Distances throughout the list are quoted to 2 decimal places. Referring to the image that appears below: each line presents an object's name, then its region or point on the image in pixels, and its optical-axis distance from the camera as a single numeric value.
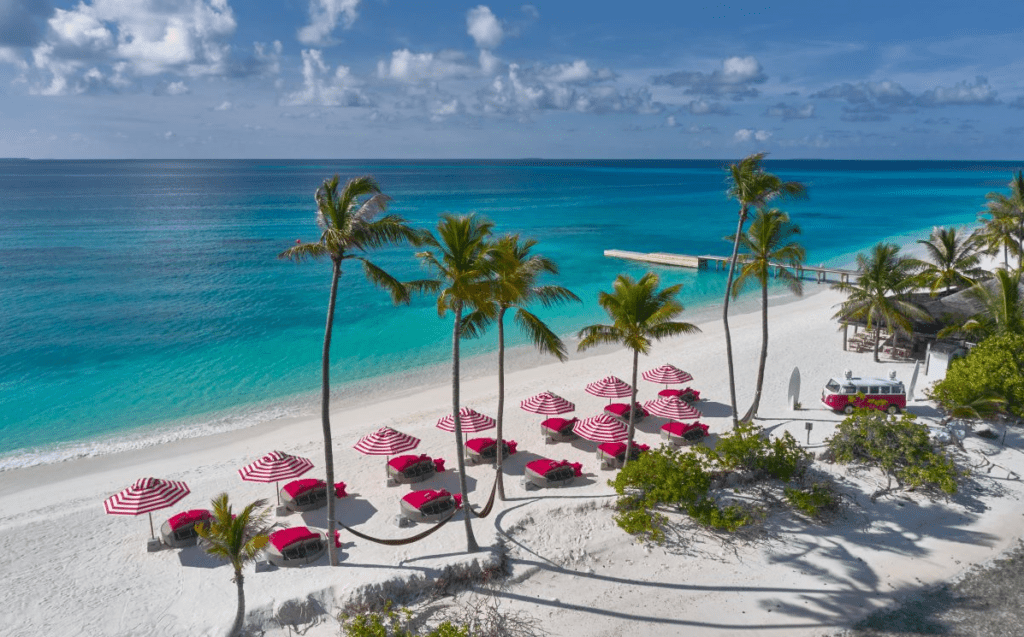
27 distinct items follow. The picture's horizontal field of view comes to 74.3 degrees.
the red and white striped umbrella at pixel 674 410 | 22.97
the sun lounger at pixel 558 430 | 23.78
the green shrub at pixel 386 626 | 12.68
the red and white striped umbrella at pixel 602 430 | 21.61
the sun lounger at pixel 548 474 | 19.88
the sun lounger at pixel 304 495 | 19.14
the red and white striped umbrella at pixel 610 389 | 25.97
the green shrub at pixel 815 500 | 17.47
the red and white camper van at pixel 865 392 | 23.89
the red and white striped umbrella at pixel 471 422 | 22.66
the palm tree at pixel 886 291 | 29.83
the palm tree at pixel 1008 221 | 37.31
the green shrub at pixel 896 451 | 18.47
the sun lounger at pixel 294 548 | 16.20
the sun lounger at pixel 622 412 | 24.67
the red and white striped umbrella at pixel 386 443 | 20.72
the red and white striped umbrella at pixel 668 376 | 26.83
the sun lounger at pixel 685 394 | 26.72
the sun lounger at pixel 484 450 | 22.27
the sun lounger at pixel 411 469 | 20.59
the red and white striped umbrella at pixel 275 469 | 19.08
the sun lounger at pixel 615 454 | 21.39
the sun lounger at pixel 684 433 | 22.95
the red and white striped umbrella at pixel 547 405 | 24.16
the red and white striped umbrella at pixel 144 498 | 17.39
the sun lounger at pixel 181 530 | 17.27
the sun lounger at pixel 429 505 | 18.23
